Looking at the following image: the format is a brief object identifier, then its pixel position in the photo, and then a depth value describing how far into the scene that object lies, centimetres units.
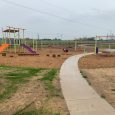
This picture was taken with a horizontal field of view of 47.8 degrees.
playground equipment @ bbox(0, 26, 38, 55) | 1453
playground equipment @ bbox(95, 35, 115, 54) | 1512
